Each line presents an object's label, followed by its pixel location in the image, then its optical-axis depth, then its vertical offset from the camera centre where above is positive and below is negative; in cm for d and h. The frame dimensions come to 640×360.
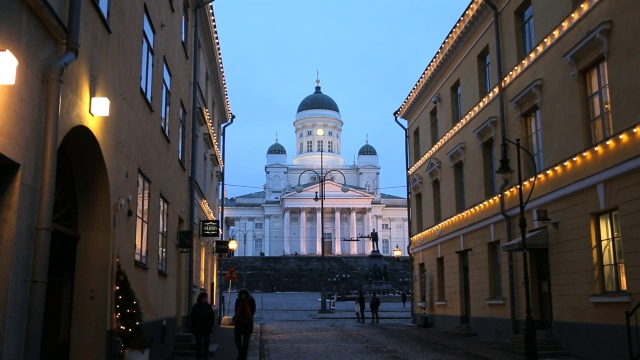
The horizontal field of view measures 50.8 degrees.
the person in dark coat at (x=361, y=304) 3469 -12
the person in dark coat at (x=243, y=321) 1531 -43
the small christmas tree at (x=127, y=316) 1105 -23
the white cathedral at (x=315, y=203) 11181 +1654
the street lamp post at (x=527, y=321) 1429 -42
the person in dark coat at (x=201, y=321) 1478 -41
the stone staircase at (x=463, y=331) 2353 -102
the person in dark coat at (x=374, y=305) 3441 -17
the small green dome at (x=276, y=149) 12612 +2819
